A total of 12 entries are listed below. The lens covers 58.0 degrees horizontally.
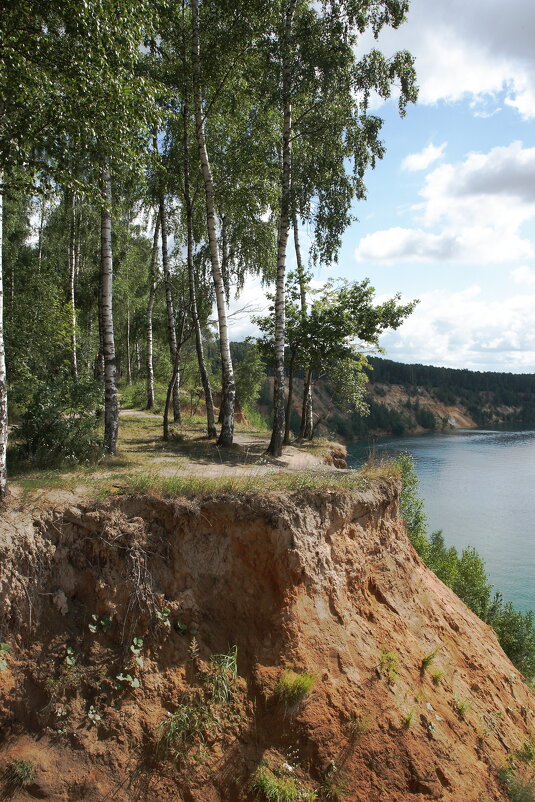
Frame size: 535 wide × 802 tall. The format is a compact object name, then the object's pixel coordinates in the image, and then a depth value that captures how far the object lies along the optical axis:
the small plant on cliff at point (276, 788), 6.60
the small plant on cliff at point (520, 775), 8.49
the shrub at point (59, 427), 9.65
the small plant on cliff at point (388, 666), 8.48
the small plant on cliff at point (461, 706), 9.26
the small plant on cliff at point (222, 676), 7.19
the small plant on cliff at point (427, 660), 9.30
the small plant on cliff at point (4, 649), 6.21
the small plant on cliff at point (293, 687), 7.36
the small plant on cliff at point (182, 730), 6.48
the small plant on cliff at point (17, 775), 5.72
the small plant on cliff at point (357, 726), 7.57
